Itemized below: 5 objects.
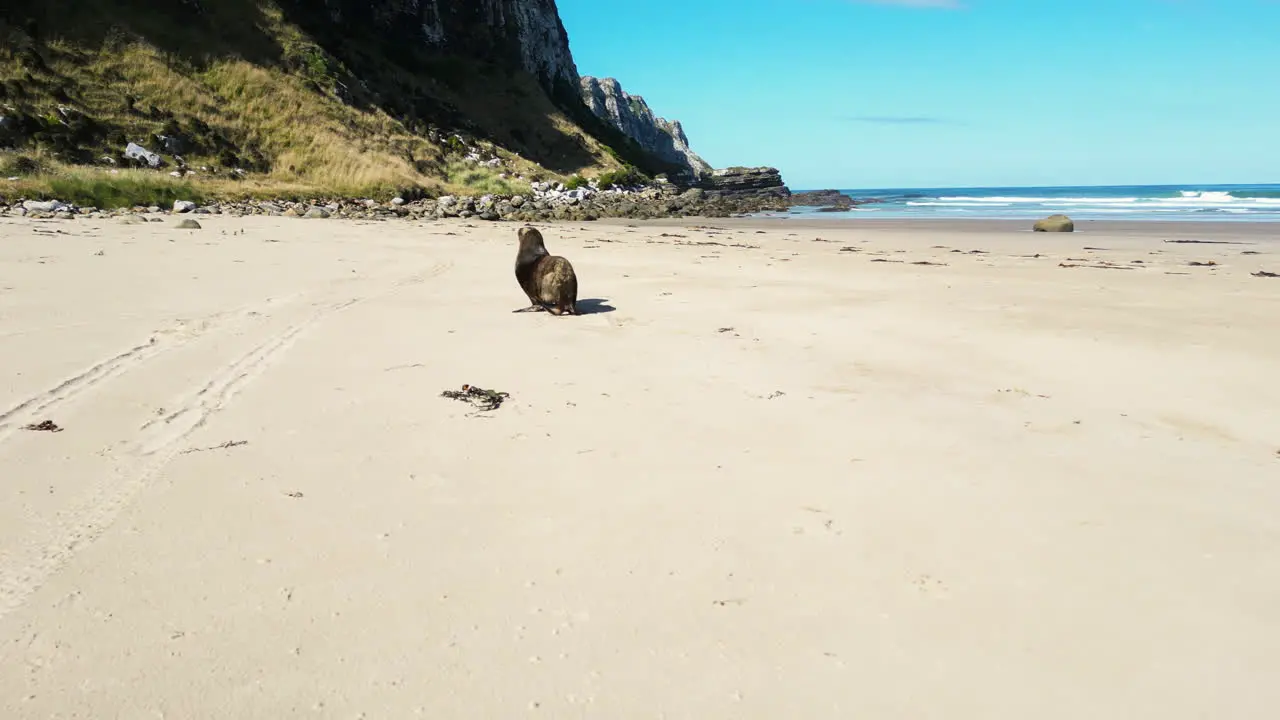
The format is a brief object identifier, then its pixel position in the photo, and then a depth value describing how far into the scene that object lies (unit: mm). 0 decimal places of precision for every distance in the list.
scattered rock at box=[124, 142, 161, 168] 25875
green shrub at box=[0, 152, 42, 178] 21588
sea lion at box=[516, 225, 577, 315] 8289
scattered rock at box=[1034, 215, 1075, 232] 22938
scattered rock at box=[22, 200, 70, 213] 17705
